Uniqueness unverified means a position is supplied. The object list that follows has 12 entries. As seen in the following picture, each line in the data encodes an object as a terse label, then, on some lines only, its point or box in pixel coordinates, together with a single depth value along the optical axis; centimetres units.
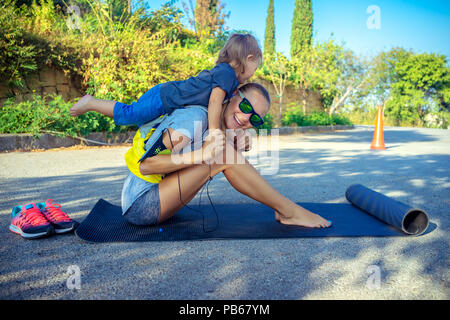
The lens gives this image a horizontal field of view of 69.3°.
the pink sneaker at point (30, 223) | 205
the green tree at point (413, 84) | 2155
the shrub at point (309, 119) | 1405
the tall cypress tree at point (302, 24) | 2042
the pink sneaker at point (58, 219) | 215
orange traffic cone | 782
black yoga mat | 213
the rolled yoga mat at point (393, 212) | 219
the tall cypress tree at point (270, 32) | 2392
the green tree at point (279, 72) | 1455
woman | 197
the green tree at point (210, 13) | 2072
